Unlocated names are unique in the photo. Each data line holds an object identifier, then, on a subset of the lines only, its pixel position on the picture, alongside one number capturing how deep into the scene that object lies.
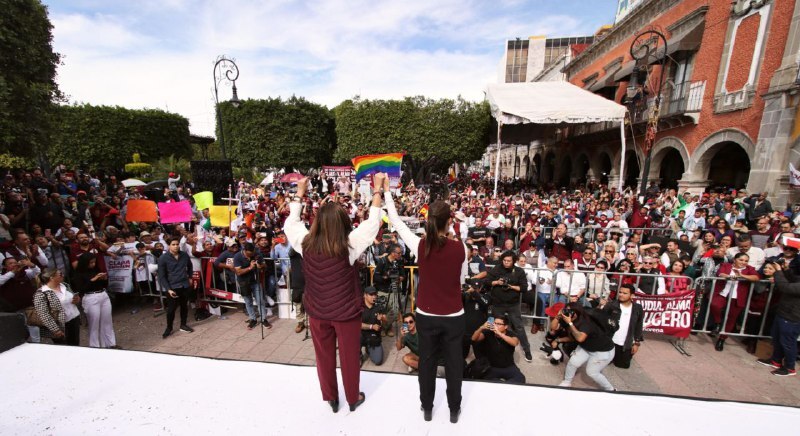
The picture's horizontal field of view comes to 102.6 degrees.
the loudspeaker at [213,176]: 9.41
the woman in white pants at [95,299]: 4.70
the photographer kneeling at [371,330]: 4.67
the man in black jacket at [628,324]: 4.17
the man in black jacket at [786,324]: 4.19
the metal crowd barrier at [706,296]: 4.73
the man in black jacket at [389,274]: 5.47
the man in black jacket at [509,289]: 4.94
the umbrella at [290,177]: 18.02
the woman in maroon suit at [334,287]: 2.15
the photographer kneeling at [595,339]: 3.84
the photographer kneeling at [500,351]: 3.68
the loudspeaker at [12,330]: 3.03
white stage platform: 2.17
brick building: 9.84
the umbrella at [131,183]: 16.13
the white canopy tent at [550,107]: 13.74
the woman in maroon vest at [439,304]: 2.10
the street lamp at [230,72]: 11.34
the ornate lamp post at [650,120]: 9.86
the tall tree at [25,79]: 6.89
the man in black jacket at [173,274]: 5.37
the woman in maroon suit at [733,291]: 4.78
